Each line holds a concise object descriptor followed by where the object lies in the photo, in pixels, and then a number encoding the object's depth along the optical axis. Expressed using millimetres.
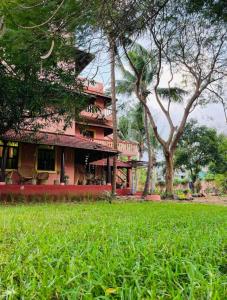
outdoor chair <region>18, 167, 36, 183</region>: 11206
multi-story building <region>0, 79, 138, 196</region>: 11097
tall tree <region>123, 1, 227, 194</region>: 10961
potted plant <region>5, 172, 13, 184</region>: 10571
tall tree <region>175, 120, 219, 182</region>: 21063
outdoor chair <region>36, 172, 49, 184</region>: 11450
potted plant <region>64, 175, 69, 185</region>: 12060
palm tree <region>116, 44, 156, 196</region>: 13422
